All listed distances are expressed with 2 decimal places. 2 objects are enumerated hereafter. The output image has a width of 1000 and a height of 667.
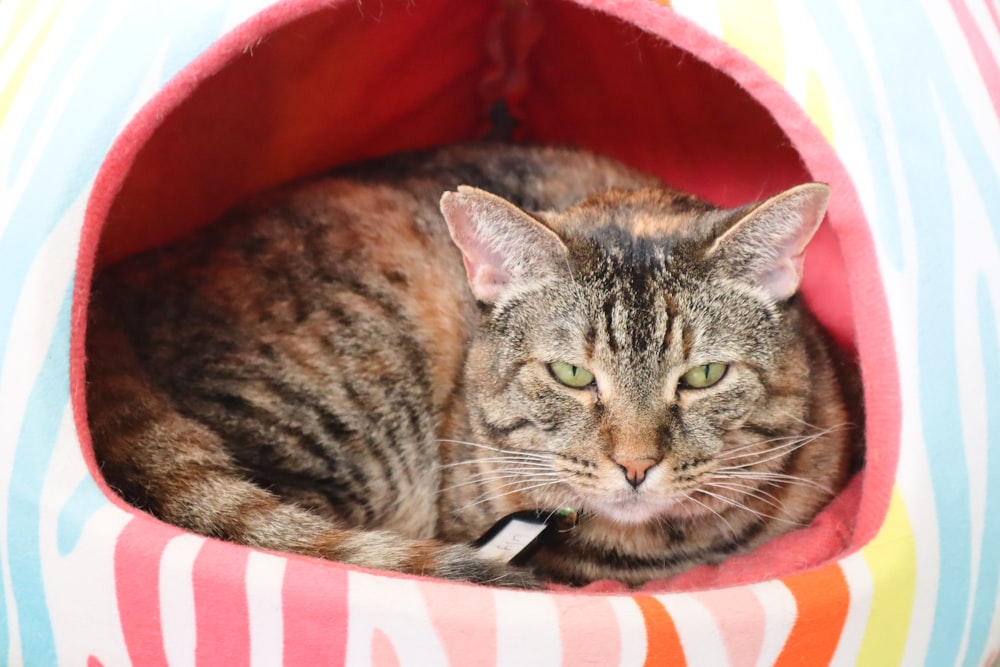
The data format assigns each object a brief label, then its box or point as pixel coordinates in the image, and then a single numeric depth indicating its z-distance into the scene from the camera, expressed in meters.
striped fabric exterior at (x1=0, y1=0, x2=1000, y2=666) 0.78
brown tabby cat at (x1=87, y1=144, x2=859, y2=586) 0.83
